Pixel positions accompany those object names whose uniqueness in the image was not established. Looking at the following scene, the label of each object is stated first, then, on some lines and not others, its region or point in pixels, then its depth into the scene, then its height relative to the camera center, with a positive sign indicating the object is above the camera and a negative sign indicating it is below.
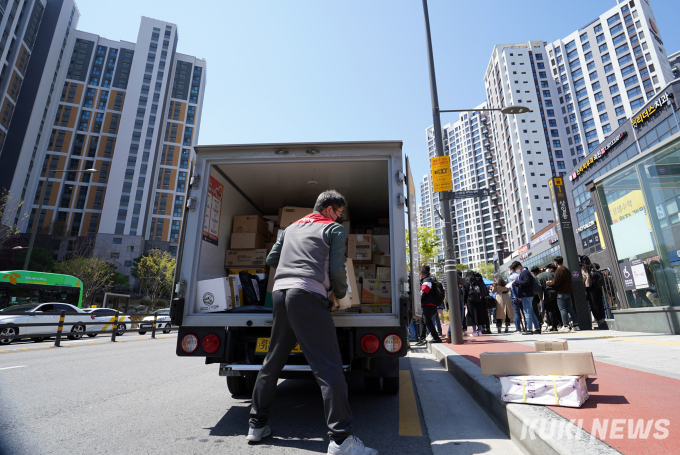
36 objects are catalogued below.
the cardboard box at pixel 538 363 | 2.54 -0.34
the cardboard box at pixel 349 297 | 2.85 +0.18
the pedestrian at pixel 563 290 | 8.55 +0.63
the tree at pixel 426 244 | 32.72 +6.69
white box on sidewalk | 2.51 -0.52
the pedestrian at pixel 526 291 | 8.61 +0.61
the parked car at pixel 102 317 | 15.55 +0.11
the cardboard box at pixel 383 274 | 5.00 +0.60
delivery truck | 3.21 +0.75
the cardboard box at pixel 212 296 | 3.61 +0.23
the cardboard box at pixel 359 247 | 4.92 +0.97
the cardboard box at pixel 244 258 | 4.76 +0.79
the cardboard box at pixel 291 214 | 5.11 +1.47
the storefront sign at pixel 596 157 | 34.66 +17.03
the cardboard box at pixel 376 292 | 4.77 +0.34
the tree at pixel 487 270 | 83.81 +11.22
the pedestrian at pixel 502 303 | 10.51 +0.43
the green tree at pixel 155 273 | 54.31 +7.00
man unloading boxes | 2.26 -0.02
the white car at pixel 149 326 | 16.50 -0.31
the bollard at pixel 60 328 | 10.61 -0.23
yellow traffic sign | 7.85 +3.09
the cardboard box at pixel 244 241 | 4.82 +1.03
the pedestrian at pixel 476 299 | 9.62 +0.49
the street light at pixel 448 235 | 7.33 +1.73
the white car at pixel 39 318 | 12.45 +0.09
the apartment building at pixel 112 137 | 63.66 +34.45
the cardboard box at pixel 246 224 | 4.95 +1.29
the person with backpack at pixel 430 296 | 7.86 +0.46
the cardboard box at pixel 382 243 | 5.49 +1.13
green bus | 16.02 +1.55
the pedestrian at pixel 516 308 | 9.33 +0.25
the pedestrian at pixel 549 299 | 9.02 +0.43
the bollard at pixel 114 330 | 13.11 -0.39
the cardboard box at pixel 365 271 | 4.92 +0.64
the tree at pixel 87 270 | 38.78 +5.48
